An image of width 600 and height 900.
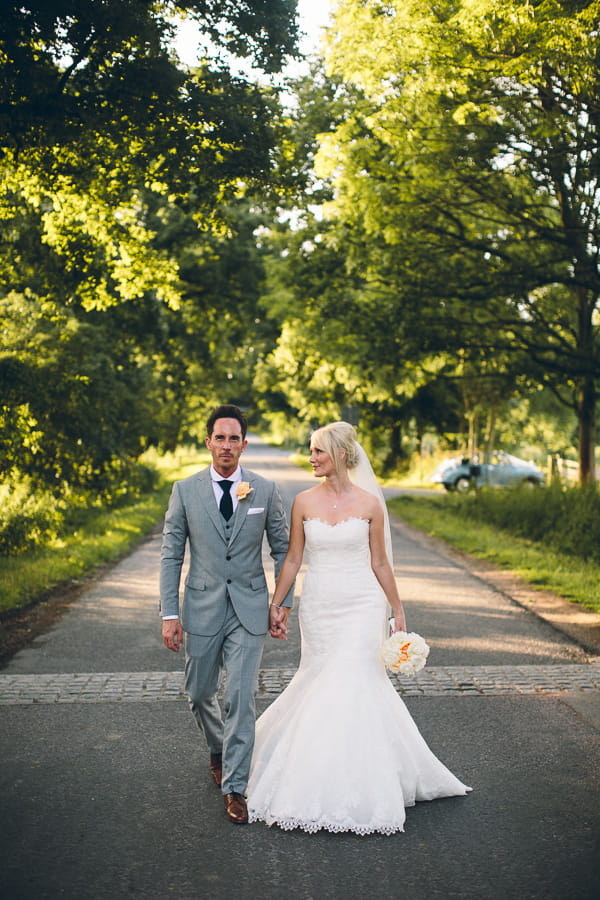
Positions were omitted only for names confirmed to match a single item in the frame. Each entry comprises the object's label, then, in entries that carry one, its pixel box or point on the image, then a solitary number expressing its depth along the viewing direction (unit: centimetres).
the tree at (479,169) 1148
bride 462
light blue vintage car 3447
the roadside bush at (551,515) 1577
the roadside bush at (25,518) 1384
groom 489
